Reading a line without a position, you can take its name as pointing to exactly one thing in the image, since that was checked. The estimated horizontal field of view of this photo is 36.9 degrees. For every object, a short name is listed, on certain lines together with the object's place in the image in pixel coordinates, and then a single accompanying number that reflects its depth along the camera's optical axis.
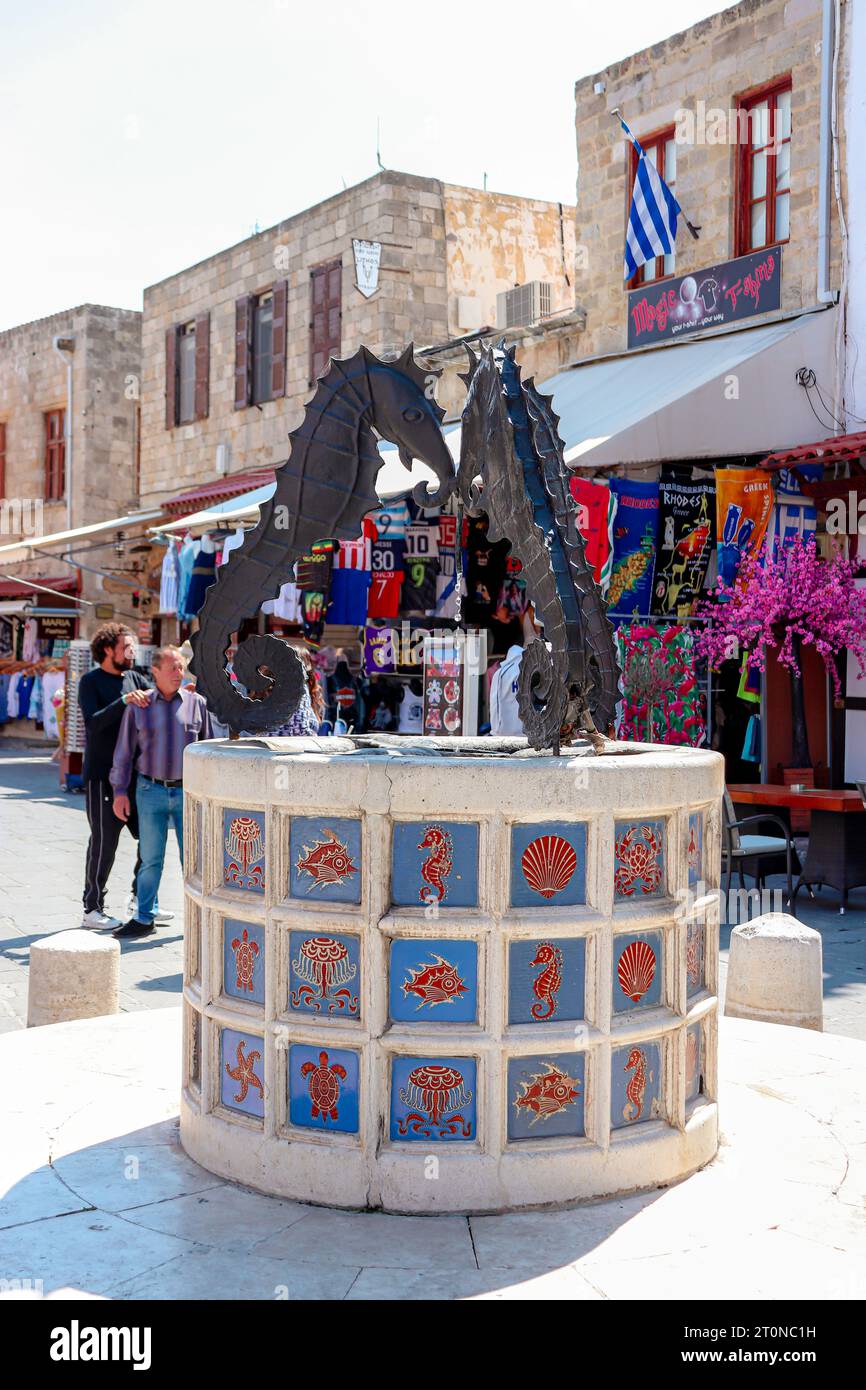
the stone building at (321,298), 17.75
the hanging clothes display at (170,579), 16.92
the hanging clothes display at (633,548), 11.56
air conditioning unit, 16.38
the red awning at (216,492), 18.73
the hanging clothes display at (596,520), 11.24
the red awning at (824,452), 10.36
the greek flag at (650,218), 13.16
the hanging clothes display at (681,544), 11.82
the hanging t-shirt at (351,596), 13.23
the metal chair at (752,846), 9.07
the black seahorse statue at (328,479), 4.40
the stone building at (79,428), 25.72
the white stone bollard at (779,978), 5.71
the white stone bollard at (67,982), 5.65
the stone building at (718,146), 12.06
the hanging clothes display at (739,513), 11.23
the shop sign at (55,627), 24.06
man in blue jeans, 8.40
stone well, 3.60
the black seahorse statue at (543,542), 4.03
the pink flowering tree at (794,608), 10.41
